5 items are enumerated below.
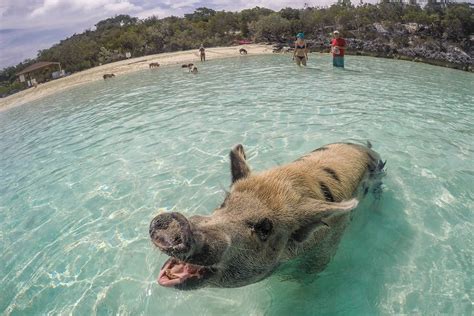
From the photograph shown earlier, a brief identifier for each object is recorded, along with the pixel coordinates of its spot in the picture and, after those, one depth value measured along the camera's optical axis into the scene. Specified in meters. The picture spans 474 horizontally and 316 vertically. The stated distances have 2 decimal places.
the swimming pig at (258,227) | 2.60
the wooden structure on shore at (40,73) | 44.17
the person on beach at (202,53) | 34.81
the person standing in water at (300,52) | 21.41
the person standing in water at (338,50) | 20.02
